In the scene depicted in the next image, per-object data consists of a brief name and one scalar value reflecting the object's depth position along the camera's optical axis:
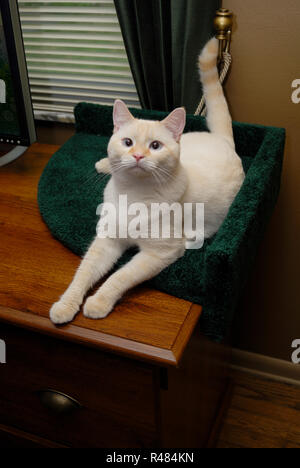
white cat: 0.84
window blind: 1.41
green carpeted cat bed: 0.82
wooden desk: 0.81
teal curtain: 1.13
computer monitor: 1.10
